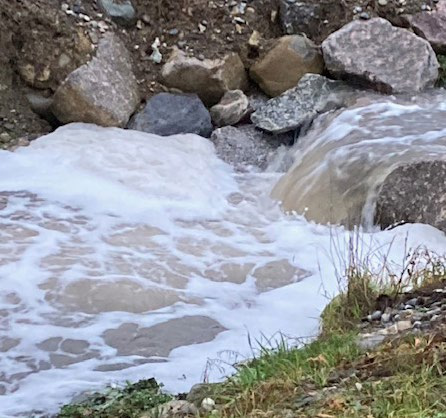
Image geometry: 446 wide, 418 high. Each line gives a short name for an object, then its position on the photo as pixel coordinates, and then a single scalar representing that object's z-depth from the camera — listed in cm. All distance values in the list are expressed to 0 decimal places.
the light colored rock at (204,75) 887
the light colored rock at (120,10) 912
